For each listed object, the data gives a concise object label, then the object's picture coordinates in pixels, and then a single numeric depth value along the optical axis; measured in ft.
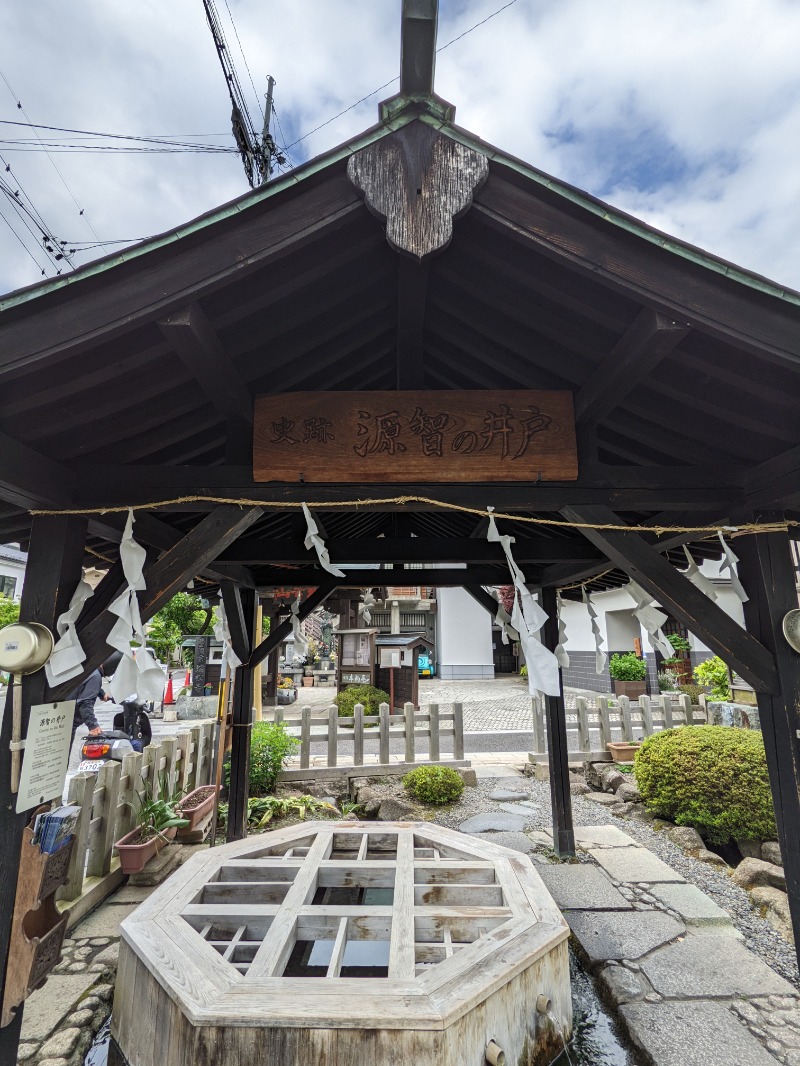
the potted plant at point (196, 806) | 18.90
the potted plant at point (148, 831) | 15.60
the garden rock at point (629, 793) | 24.13
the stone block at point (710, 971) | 10.61
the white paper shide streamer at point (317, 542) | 8.79
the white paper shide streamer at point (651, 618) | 11.09
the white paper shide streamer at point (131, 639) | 8.29
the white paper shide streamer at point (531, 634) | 8.61
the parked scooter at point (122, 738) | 26.53
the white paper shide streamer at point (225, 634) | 18.56
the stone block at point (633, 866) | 16.19
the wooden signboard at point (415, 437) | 8.59
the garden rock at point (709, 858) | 17.73
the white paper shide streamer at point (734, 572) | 9.20
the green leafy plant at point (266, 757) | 25.17
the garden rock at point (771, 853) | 17.61
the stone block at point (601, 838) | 19.27
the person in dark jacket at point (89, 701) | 28.58
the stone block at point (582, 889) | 14.53
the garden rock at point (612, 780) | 26.37
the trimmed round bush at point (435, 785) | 24.56
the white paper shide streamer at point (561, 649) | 18.19
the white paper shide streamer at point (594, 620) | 17.26
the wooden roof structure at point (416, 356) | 6.65
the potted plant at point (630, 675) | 52.65
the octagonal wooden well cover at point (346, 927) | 7.59
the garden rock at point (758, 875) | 15.67
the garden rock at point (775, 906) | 13.62
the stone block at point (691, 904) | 13.46
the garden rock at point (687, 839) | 18.72
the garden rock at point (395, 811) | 23.07
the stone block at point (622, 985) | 10.47
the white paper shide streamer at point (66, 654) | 8.09
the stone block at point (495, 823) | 21.44
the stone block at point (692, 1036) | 8.79
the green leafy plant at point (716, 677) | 36.36
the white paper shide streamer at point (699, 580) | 9.83
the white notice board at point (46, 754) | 7.75
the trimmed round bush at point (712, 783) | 18.31
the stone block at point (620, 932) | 12.06
